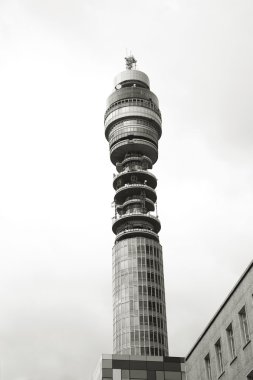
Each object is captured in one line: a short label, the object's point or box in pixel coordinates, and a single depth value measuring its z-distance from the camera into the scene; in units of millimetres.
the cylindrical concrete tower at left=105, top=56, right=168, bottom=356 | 186750
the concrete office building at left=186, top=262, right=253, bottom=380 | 47969
